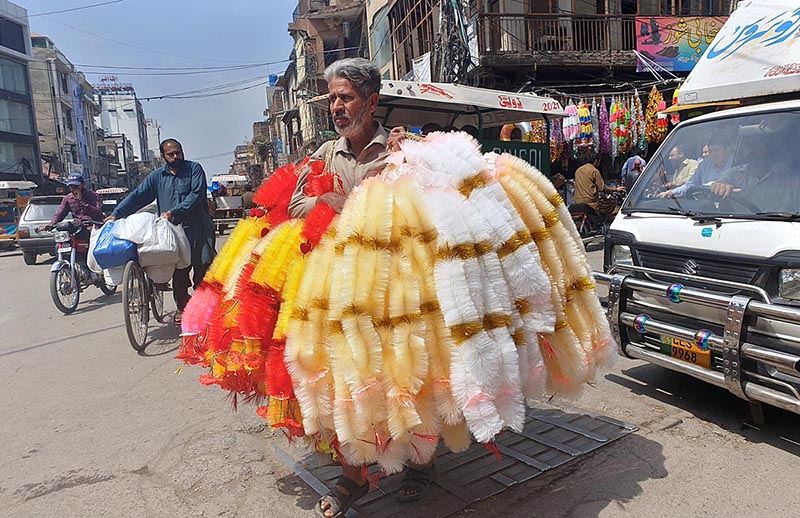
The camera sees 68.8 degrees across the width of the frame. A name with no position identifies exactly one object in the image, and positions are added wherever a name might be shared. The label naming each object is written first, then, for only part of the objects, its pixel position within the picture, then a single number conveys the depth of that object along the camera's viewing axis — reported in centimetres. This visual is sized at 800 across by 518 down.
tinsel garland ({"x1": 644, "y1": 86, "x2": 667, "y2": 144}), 1252
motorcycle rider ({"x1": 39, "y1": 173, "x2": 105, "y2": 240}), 877
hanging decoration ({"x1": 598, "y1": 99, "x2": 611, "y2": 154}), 1255
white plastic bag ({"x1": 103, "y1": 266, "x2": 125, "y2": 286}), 586
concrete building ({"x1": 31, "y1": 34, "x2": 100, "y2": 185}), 5240
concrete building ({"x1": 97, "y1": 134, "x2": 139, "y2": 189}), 8000
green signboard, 1064
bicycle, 571
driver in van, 353
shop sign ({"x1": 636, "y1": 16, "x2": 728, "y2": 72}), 1512
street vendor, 268
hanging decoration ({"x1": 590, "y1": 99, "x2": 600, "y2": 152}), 1251
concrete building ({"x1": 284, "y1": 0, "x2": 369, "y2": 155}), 3359
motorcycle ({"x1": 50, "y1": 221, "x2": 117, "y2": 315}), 819
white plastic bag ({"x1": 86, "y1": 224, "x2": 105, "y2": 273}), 592
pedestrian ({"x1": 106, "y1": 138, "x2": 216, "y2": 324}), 609
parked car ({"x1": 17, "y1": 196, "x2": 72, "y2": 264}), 1484
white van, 316
